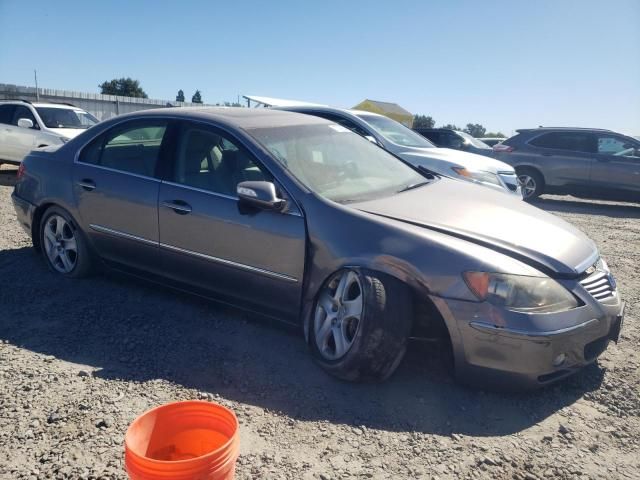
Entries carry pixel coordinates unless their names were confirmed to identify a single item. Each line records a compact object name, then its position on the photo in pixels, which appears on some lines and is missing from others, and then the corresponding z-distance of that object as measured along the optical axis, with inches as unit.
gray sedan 109.2
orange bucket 67.4
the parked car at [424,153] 291.6
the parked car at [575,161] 411.5
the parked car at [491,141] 772.6
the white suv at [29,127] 410.6
